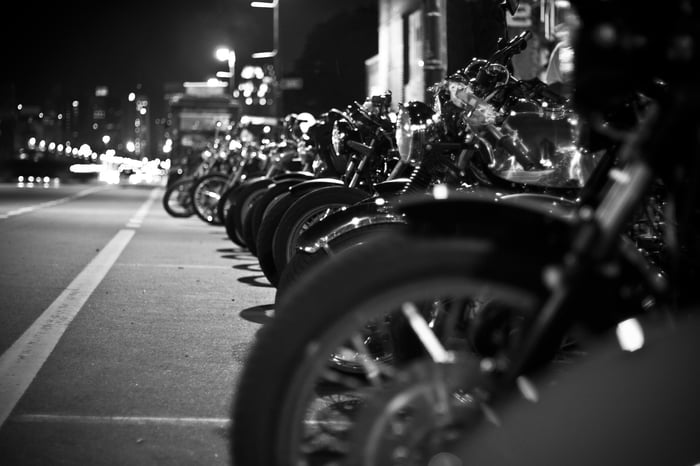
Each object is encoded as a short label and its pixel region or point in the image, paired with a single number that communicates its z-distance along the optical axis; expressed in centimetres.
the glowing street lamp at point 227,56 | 5365
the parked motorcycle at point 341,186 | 713
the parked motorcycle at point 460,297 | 221
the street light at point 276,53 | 3559
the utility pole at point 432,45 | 1155
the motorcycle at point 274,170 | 1114
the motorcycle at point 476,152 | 496
